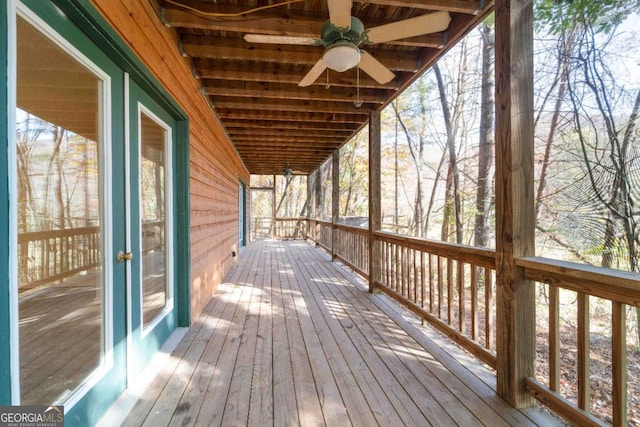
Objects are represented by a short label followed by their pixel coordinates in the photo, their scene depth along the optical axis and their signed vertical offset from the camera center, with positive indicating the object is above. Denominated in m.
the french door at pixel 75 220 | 1.06 -0.03
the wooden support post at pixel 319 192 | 8.91 +0.62
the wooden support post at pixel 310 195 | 13.46 +0.78
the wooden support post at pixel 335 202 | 6.36 +0.22
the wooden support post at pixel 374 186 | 4.04 +0.36
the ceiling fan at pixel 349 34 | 1.81 +1.17
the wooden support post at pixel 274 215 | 10.50 -0.11
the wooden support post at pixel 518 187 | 1.64 +0.13
